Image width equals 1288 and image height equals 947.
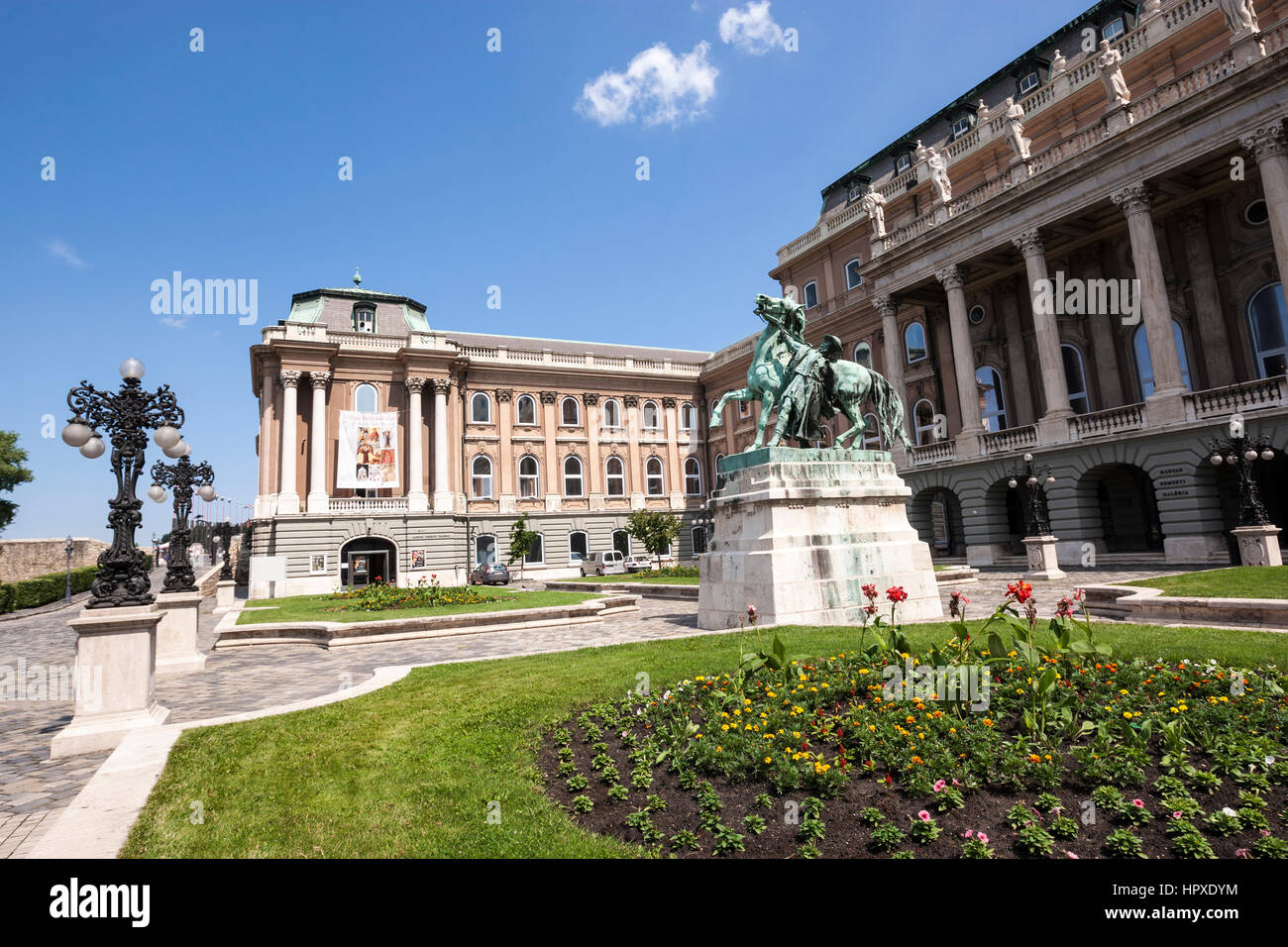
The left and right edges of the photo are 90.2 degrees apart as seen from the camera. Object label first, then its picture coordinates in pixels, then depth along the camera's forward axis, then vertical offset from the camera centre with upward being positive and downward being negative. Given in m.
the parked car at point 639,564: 40.84 -0.97
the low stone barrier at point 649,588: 20.48 -1.41
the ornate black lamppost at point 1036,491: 21.20 +1.12
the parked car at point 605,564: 40.70 -0.81
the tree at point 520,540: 38.56 +0.96
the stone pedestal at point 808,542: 11.16 -0.08
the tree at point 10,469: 51.06 +9.46
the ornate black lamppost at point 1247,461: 17.05 +1.39
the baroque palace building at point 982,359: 21.84 +9.28
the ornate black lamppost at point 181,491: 14.18 +2.28
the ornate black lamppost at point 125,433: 8.20 +1.98
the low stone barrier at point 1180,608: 9.32 -1.51
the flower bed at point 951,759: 3.52 -1.54
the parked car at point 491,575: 36.41 -0.92
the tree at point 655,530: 38.16 +1.11
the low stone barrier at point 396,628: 14.55 -1.51
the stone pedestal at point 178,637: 11.55 -1.07
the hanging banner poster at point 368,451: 35.78 +6.43
